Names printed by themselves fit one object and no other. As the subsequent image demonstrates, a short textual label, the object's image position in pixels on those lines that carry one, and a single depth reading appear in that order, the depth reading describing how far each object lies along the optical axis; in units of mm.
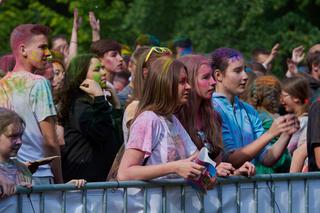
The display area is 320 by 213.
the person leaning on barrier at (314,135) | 12831
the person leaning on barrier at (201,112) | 12370
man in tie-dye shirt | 12798
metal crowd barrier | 10410
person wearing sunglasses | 12780
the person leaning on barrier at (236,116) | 12972
